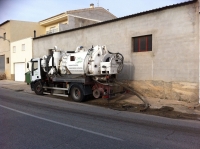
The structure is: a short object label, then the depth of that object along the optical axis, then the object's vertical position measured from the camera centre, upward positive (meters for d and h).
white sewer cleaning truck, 10.94 -0.21
